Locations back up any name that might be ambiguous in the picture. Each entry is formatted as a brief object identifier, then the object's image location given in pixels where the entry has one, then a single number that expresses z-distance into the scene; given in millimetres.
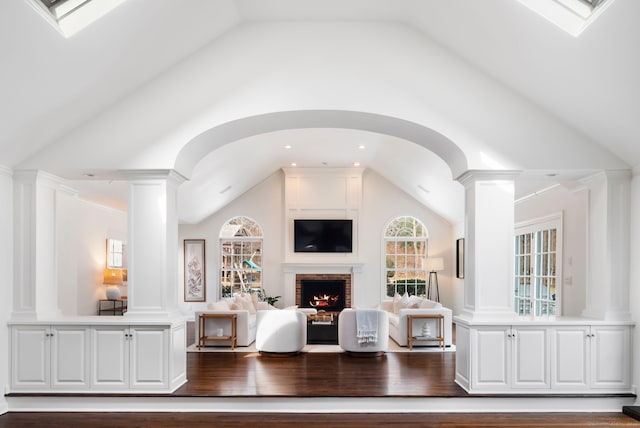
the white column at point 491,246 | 5383
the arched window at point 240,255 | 12367
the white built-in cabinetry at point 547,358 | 5289
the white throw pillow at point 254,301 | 10109
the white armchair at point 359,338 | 7566
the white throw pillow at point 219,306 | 8266
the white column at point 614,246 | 5359
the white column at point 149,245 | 5355
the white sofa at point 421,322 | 8195
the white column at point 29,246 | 5363
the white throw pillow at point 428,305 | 8484
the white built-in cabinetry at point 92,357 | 5270
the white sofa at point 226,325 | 8258
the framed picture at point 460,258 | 11255
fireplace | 11961
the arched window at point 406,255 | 12336
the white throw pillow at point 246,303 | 9230
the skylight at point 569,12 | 3777
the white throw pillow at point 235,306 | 8875
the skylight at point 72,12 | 3621
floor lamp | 11500
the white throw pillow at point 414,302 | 8805
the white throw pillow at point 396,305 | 9841
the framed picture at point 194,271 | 12242
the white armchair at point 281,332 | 7582
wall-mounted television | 12000
